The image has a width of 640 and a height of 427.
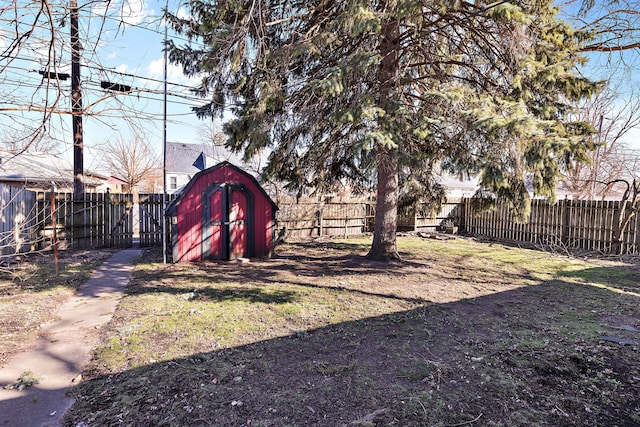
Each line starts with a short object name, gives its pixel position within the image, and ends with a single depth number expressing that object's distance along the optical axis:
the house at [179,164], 29.97
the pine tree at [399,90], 5.84
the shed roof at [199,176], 8.27
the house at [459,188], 33.01
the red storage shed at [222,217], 8.52
